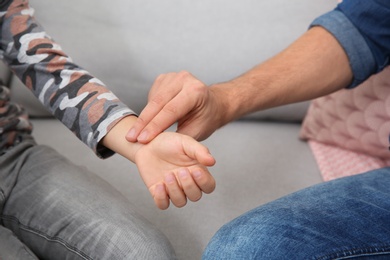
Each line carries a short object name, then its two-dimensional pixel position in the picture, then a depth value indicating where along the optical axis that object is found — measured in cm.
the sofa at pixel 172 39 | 134
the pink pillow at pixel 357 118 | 121
